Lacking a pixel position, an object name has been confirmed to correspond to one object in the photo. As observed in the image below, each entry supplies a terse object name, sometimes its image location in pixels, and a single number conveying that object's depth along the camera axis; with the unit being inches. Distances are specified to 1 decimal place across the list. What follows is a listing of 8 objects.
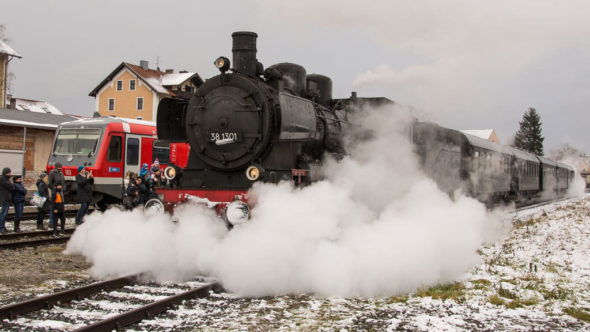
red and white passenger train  550.9
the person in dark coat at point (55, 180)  390.3
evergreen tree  2640.3
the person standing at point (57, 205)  393.4
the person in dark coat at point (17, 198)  422.0
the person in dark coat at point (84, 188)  415.2
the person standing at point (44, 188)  407.2
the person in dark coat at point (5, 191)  415.2
